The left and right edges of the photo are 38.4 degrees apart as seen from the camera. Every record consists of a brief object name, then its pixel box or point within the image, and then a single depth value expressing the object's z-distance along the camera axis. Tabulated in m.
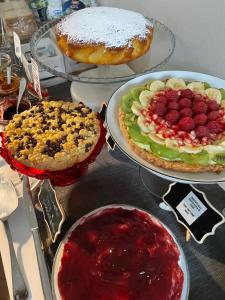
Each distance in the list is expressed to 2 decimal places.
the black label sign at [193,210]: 0.64
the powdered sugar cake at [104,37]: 0.88
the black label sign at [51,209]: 0.68
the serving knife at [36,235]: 0.64
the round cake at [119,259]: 0.62
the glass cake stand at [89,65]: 1.00
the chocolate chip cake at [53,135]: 0.72
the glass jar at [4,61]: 1.11
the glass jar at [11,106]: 0.96
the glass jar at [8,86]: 1.07
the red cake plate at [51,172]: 0.71
